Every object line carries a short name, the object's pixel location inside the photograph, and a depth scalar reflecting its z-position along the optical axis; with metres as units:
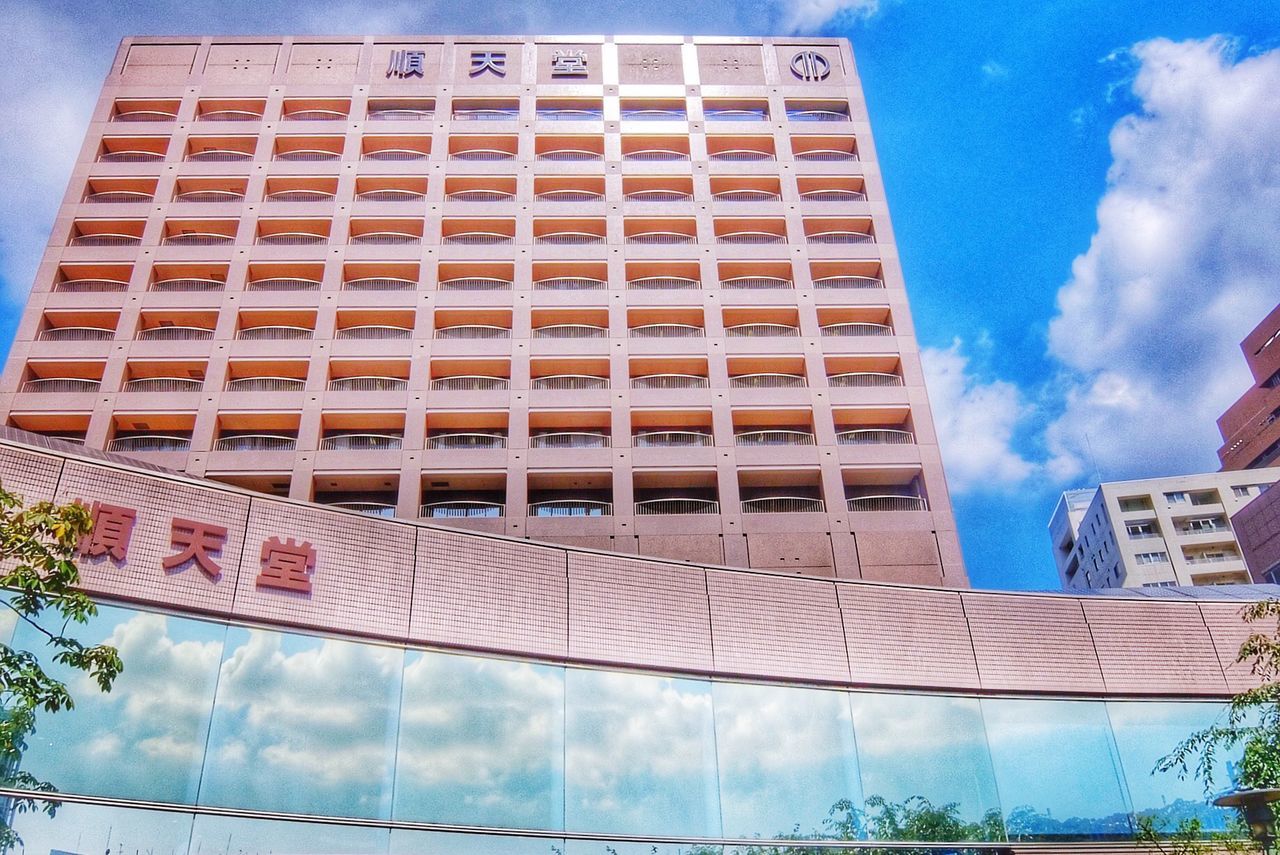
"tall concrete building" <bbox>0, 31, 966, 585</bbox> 34.09
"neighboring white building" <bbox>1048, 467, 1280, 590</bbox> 67.69
